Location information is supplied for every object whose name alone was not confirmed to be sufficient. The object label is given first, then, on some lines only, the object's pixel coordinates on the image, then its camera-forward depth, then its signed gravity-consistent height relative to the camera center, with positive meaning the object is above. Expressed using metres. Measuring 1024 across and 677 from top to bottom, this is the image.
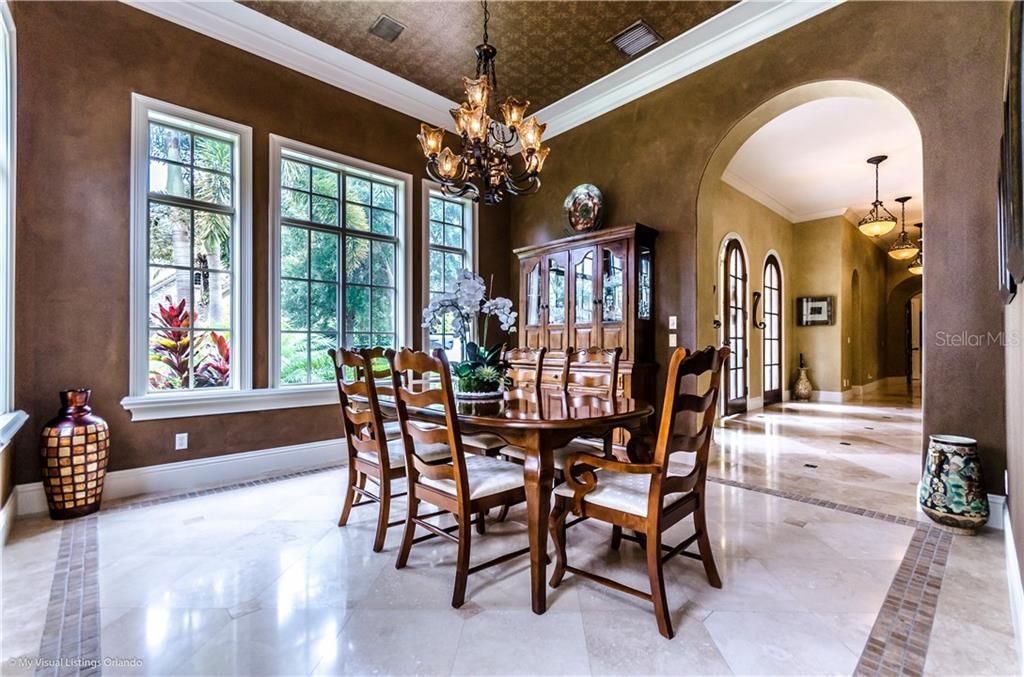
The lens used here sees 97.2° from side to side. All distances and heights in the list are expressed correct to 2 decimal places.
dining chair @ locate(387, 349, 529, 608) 1.77 -0.59
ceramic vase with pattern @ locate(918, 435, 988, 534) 2.40 -0.81
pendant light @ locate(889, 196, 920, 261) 7.36 +1.49
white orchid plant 2.33 +0.11
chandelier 2.56 +1.16
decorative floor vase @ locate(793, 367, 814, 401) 7.80 -0.86
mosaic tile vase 2.63 -0.69
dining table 1.71 -0.36
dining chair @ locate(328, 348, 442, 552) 2.16 -0.55
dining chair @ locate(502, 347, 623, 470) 2.42 -0.28
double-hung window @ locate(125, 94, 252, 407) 3.15 +0.66
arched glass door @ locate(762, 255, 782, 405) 7.38 +0.11
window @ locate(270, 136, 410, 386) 3.83 +0.75
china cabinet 4.00 +0.40
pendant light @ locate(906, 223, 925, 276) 8.89 +1.44
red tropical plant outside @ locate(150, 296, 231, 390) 3.26 -0.08
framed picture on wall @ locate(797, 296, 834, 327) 7.61 +0.49
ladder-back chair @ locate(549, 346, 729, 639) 1.59 -0.59
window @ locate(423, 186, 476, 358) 4.83 +1.12
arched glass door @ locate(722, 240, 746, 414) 6.31 +0.24
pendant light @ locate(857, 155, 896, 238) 6.32 +1.61
